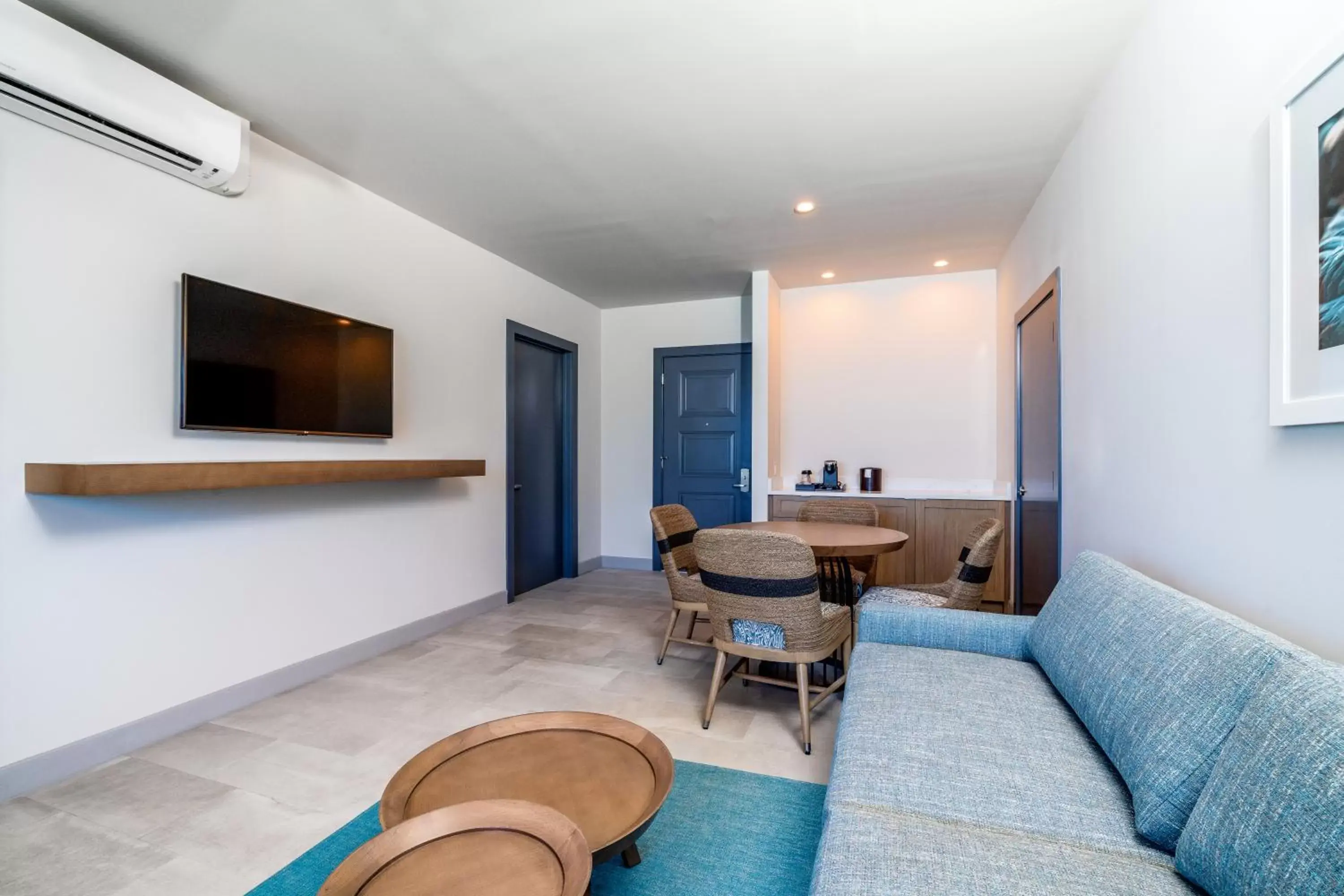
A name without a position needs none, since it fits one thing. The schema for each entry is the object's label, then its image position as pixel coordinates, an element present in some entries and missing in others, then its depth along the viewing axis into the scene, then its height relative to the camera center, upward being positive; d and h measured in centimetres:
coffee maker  522 -26
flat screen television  249 +38
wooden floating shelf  202 -12
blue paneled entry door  581 +16
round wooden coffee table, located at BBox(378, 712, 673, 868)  133 -84
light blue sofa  87 -69
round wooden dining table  276 -48
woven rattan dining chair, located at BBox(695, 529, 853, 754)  234 -64
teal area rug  164 -123
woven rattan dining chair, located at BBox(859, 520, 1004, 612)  260 -59
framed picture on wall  117 +43
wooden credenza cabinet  449 -70
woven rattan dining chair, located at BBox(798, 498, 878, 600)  406 -46
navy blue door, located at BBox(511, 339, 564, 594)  514 -18
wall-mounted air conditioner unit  192 +125
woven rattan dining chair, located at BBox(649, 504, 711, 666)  333 -69
